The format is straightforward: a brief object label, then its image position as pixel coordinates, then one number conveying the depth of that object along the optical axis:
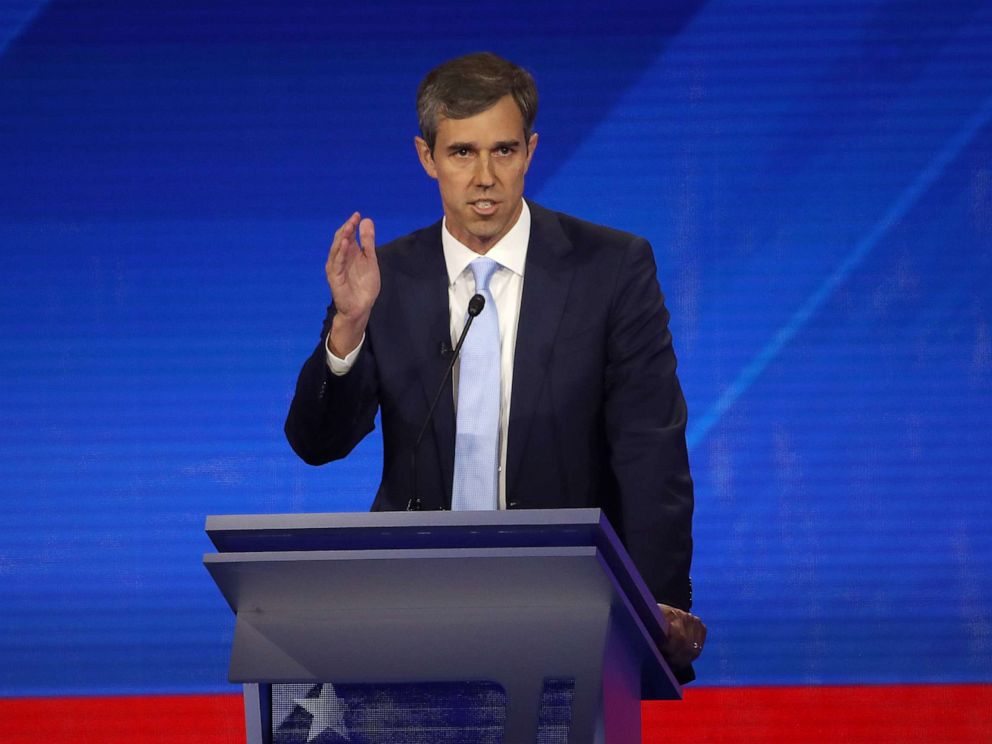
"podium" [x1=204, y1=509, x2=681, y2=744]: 16.37
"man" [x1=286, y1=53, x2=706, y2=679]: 17.11
